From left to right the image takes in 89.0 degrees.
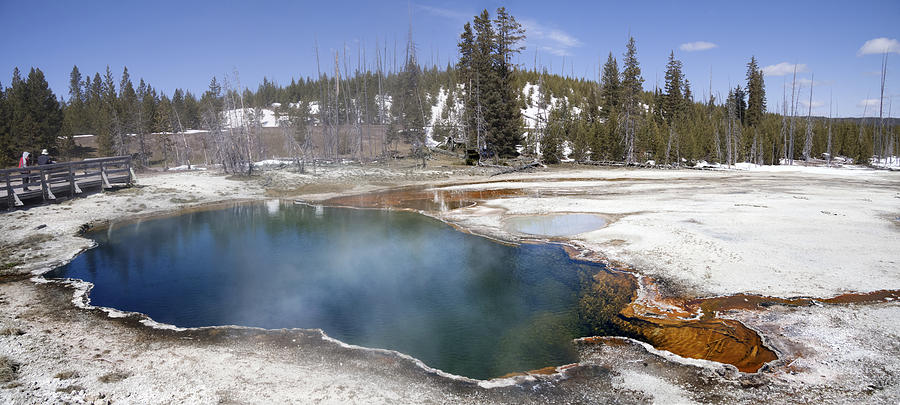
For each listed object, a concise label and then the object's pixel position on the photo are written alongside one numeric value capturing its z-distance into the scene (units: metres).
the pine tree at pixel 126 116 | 43.84
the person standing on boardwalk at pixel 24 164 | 18.09
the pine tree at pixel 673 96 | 60.71
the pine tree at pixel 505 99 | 39.94
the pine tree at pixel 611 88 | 60.16
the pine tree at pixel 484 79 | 38.53
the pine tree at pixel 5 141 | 38.57
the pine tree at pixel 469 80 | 40.34
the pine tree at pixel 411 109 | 45.03
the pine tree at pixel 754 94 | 65.25
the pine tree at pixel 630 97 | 45.34
